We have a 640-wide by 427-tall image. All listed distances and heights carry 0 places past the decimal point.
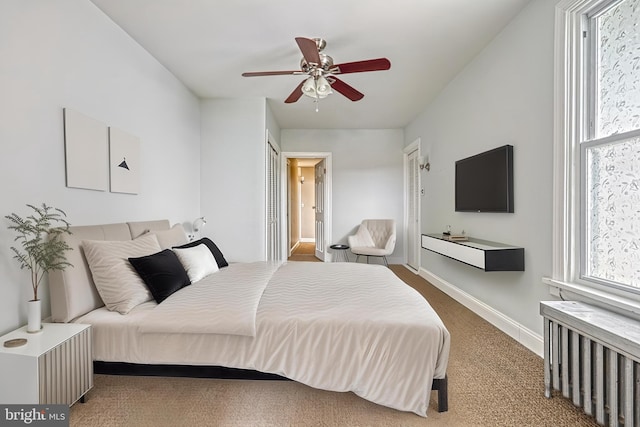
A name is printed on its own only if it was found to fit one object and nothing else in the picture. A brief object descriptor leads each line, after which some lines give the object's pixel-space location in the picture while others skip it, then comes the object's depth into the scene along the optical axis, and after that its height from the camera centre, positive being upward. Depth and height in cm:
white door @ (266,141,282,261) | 433 +15
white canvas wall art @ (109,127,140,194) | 226 +41
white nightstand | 128 -72
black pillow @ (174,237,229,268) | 280 -40
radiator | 121 -71
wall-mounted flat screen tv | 239 +27
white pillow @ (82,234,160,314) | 175 -41
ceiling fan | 213 +111
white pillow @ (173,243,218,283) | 226 -41
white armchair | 509 -44
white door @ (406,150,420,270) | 480 +1
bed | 148 -66
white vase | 148 -54
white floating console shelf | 224 -36
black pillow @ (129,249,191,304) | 187 -42
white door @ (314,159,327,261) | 559 +6
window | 155 +38
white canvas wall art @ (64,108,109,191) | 187 +42
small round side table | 546 -85
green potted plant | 150 -19
